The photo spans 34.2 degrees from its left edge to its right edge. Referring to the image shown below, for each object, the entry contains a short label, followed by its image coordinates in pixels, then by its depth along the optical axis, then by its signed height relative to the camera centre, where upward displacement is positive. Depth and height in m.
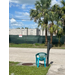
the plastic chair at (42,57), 6.75 -1.19
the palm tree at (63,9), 20.68 +4.52
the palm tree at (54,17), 20.17 +3.13
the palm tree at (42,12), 20.81 +4.14
